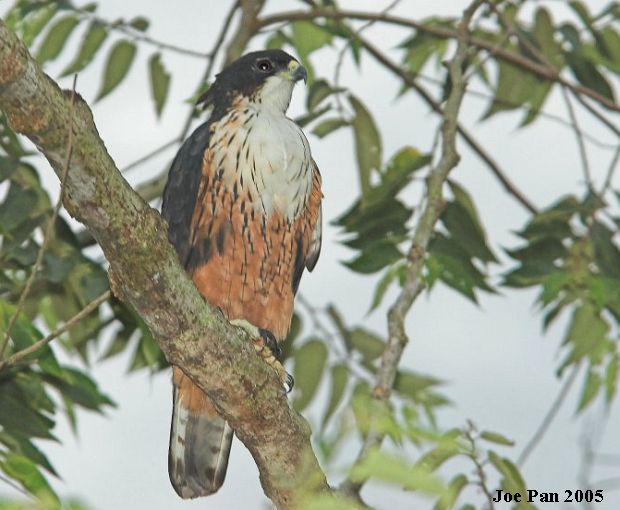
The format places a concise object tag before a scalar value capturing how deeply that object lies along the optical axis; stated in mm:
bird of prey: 11180
